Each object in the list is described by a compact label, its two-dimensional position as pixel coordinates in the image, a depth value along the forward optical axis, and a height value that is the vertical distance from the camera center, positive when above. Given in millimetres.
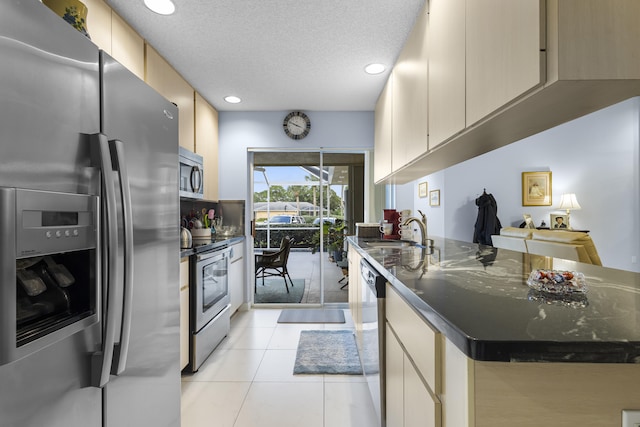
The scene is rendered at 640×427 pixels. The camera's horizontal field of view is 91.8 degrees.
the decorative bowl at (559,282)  865 -196
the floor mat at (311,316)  3457 -1196
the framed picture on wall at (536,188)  4797 +392
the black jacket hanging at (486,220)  4262 -94
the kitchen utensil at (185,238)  2576 -214
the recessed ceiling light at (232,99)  3355 +1252
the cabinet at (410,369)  801 -505
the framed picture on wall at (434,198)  4598 +233
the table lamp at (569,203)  4688 +159
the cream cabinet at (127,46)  1882 +1084
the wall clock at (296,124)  3832 +1100
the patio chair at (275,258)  4336 -631
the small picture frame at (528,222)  4377 -122
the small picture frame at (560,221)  4707 -115
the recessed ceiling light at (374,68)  2635 +1253
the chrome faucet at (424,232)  2225 -139
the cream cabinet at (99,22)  1670 +1063
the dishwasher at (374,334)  1534 -673
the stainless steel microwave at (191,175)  2729 +356
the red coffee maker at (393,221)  3057 -79
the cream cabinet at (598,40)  829 +466
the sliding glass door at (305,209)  4148 +57
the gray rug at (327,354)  2355 -1183
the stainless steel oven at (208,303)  2338 -758
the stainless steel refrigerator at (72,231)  674 -47
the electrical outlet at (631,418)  567 -374
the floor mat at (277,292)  4184 -1138
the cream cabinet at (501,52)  893 +535
